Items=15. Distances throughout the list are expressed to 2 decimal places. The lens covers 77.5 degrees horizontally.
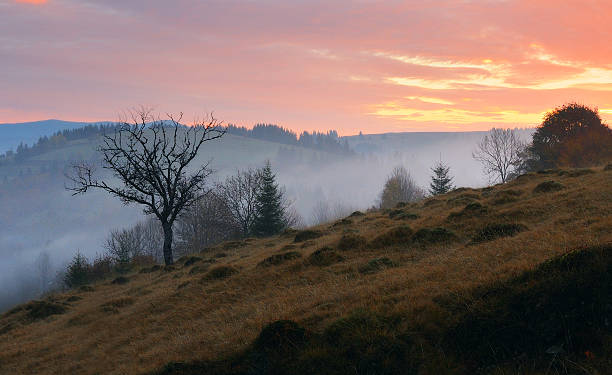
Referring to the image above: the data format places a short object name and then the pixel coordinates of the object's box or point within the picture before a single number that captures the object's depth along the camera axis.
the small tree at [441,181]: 62.33
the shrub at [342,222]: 26.47
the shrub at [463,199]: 22.14
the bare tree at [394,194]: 87.44
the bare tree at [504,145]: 66.02
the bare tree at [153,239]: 98.79
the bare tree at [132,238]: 82.49
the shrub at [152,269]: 28.79
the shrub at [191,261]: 25.79
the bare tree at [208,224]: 58.56
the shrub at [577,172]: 21.64
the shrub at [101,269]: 34.25
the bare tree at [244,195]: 54.01
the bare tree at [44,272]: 134.15
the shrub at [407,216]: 21.44
